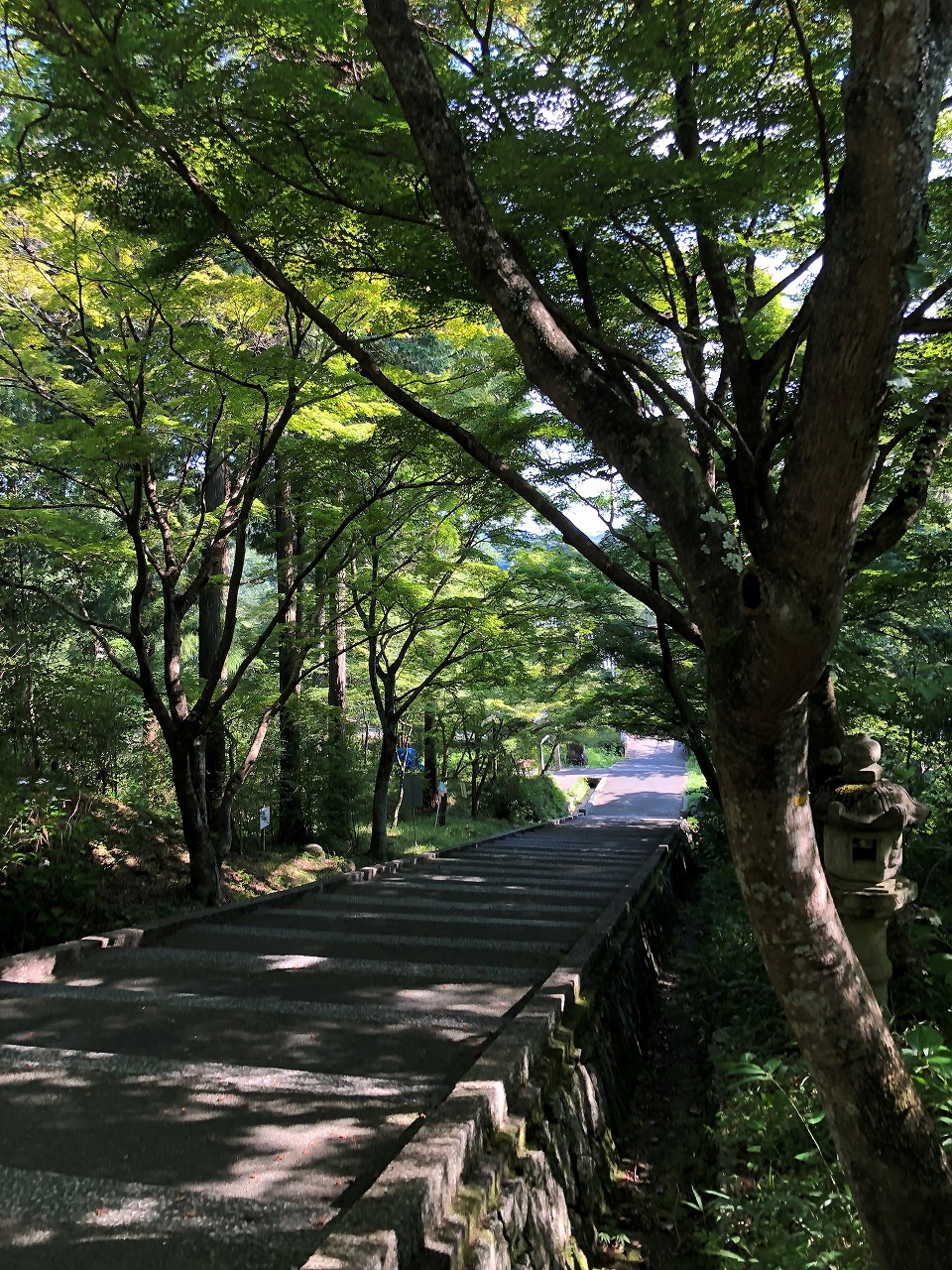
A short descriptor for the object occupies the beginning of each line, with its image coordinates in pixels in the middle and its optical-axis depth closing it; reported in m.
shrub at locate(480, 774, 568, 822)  23.83
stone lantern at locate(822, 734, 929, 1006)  3.99
